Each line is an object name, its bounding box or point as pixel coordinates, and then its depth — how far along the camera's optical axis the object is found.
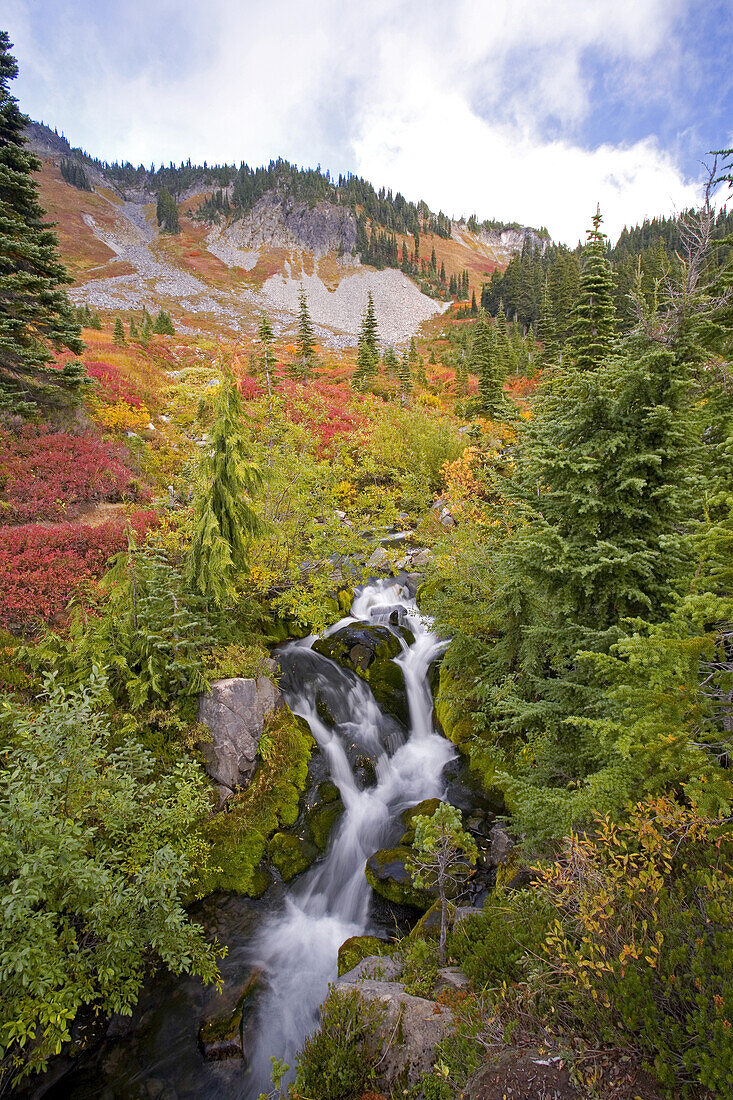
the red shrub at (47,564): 8.87
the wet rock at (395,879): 8.26
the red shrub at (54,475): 12.30
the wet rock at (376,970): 5.65
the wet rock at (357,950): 7.11
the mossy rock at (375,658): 12.63
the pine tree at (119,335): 30.16
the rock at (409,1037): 4.10
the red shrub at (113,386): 19.30
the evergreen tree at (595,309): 16.67
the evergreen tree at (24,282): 14.03
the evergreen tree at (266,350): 30.88
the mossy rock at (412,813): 9.32
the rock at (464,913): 5.91
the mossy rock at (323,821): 9.59
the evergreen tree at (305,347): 40.74
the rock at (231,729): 8.94
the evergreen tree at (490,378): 28.42
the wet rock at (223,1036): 6.38
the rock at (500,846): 8.30
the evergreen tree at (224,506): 9.06
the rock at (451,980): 4.80
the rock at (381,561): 15.69
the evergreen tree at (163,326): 47.47
